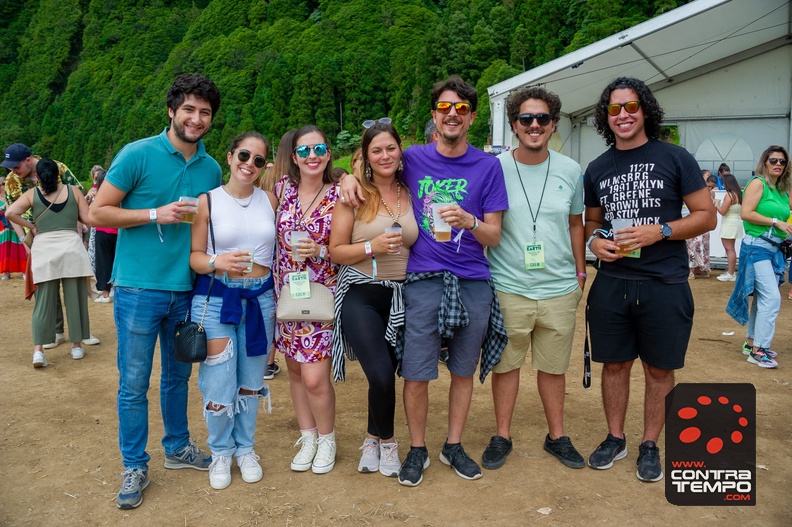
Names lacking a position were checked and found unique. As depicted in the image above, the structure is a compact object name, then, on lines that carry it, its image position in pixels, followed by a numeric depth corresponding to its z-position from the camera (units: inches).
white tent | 382.9
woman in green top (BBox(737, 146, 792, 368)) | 216.2
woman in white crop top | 126.7
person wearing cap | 236.5
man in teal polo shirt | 122.3
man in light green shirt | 132.1
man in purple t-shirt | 126.0
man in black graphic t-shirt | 128.3
